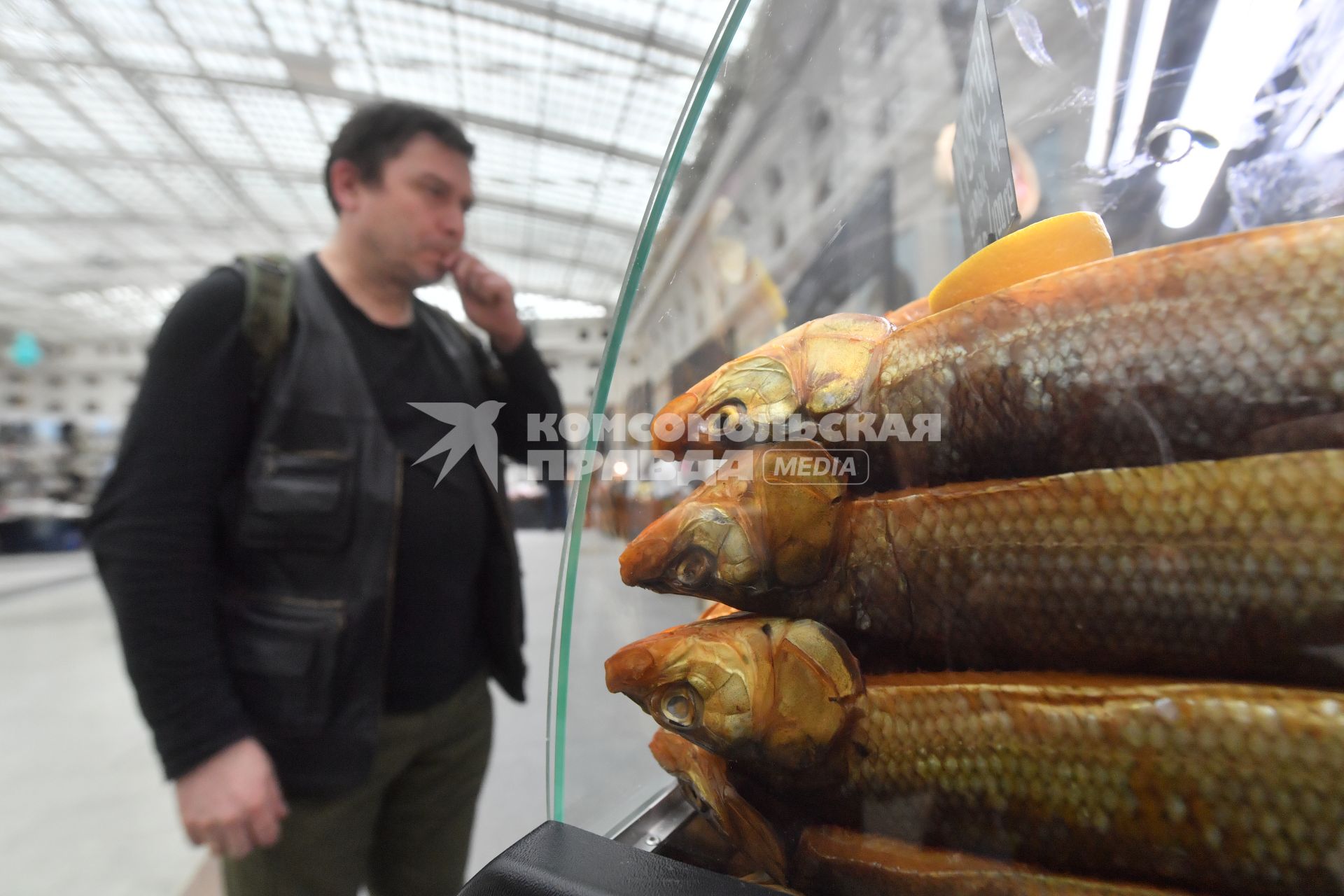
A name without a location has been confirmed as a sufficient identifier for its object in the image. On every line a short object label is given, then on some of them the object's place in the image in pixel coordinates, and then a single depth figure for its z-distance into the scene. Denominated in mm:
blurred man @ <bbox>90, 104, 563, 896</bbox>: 686
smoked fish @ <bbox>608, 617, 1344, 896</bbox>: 201
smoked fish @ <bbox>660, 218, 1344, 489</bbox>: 215
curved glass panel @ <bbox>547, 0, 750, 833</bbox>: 356
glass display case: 213
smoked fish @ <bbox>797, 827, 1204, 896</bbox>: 229
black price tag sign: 337
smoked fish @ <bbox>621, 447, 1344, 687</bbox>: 210
